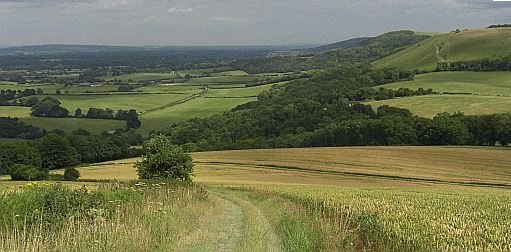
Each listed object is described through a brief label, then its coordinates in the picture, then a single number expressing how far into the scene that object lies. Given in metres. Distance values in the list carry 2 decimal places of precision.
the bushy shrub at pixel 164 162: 46.34
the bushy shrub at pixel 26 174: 61.40
